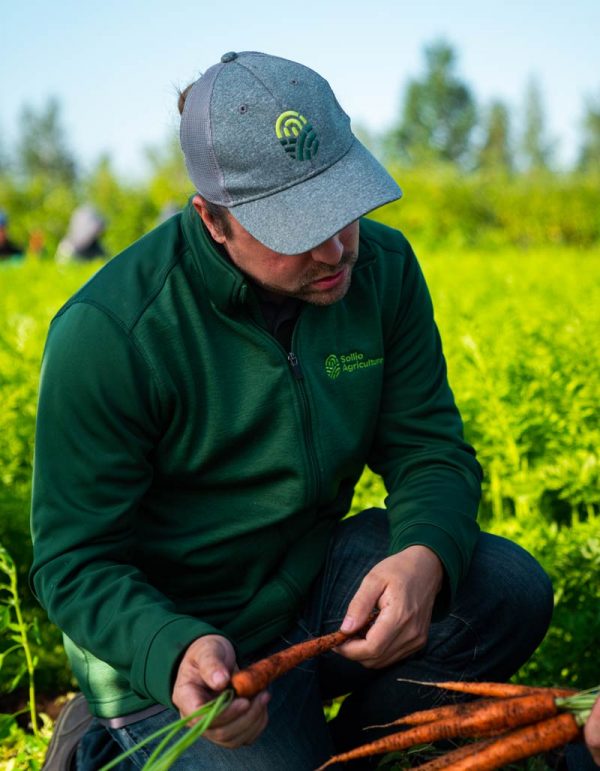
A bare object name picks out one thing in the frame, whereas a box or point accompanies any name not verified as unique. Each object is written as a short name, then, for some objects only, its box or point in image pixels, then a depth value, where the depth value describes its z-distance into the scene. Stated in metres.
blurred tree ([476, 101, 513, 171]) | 82.00
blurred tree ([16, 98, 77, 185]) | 87.06
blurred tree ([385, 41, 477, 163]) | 77.50
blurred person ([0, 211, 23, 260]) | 17.05
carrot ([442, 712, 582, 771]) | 1.84
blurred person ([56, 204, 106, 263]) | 17.78
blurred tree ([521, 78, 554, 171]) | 79.38
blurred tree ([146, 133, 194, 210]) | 25.71
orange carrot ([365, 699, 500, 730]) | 1.98
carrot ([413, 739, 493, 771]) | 1.94
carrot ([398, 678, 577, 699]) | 1.91
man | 2.04
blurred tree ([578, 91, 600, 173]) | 71.81
